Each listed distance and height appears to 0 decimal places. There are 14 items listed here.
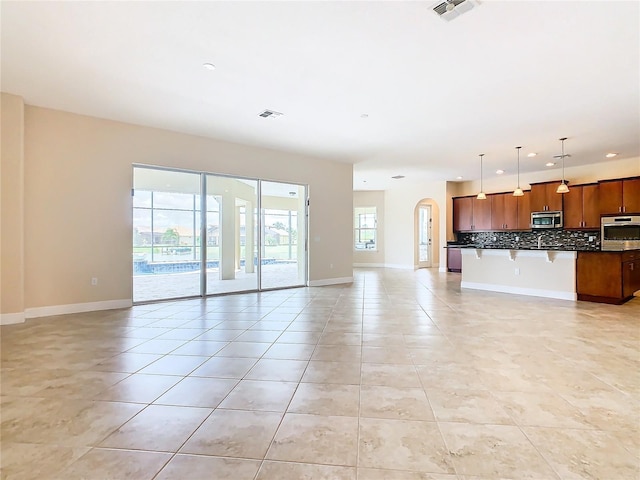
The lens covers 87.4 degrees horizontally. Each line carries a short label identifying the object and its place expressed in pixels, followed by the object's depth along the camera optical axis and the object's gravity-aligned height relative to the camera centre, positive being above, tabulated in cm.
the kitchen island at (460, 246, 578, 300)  612 -61
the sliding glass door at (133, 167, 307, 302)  598 +18
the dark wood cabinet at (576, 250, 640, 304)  563 -62
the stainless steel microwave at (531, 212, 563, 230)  851 +54
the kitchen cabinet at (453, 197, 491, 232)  1017 +84
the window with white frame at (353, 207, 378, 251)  1268 +52
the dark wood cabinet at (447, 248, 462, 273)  1059 -61
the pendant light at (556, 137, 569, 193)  679 +105
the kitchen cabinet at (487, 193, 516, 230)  952 +86
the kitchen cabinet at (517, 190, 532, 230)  917 +81
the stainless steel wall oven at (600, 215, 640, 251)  733 +17
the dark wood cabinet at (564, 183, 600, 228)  791 +81
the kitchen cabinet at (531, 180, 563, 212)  855 +113
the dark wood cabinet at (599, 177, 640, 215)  729 +99
